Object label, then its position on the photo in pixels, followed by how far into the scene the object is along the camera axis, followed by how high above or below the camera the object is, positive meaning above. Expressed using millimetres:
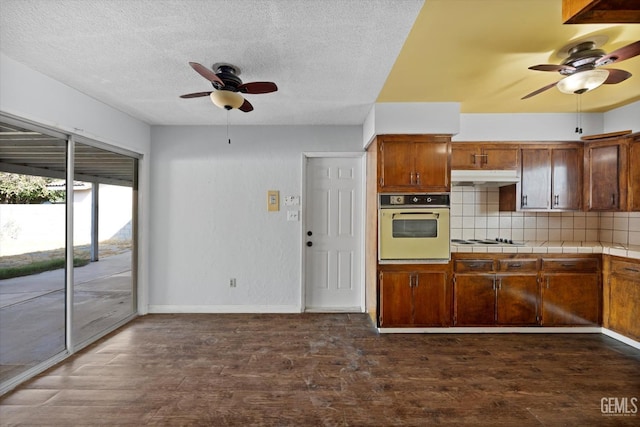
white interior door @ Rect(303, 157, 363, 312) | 4242 -242
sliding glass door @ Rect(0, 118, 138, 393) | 2531 -173
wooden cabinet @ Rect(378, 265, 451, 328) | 3432 -989
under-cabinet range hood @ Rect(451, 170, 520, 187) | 3588 +475
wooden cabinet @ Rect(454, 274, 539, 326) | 3436 -974
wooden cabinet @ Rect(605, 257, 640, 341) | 3096 -881
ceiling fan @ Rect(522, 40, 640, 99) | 2205 +1098
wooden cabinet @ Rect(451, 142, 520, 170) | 3689 +737
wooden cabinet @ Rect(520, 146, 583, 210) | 3700 +457
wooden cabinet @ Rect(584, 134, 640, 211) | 3383 +488
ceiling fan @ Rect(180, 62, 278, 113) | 2414 +1038
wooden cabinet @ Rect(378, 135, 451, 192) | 3441 +603
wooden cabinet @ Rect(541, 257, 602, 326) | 3430 -871
